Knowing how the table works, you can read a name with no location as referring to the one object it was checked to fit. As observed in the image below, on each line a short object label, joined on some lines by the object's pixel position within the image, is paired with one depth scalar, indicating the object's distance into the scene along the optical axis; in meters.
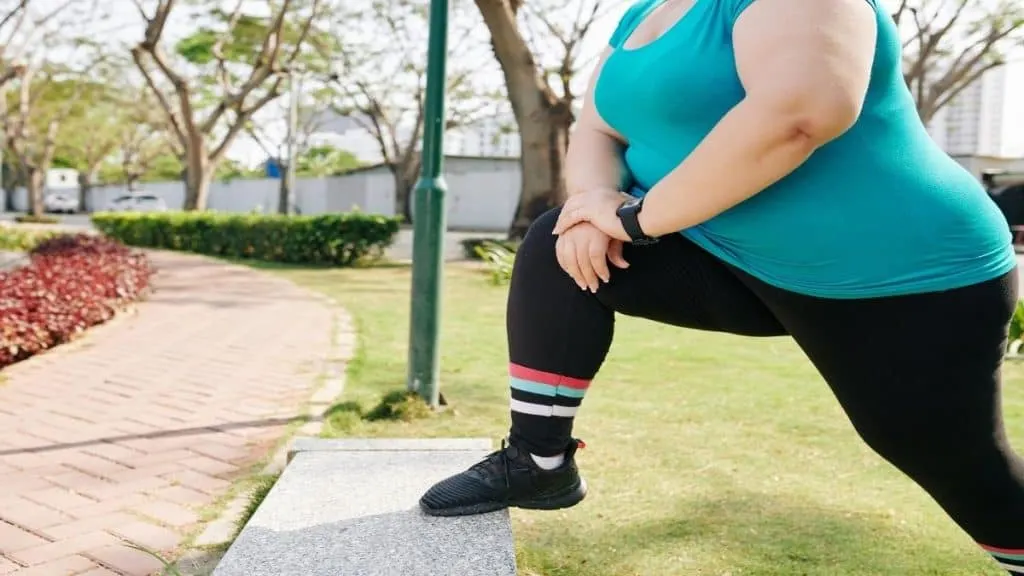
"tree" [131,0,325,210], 17.61
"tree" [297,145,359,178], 46.59
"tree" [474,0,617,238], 12.12
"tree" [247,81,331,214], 30.16
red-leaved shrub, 5.38
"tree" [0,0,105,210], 20.64
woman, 1.32
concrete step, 1.79
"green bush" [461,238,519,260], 14.43
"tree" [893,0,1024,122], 18.81
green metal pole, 3.76
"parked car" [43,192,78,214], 47.88
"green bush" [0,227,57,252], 14.31
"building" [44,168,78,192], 63.78
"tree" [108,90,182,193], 36.81
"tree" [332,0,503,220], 25.22
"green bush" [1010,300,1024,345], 5.74
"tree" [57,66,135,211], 34.84
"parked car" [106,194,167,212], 40.06
